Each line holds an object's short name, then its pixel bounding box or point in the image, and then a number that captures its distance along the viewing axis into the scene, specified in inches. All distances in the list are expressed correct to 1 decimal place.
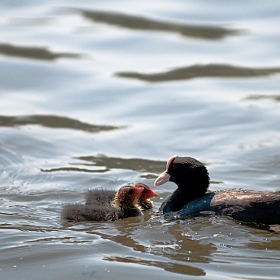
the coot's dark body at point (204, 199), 600.1
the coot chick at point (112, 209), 643.5
